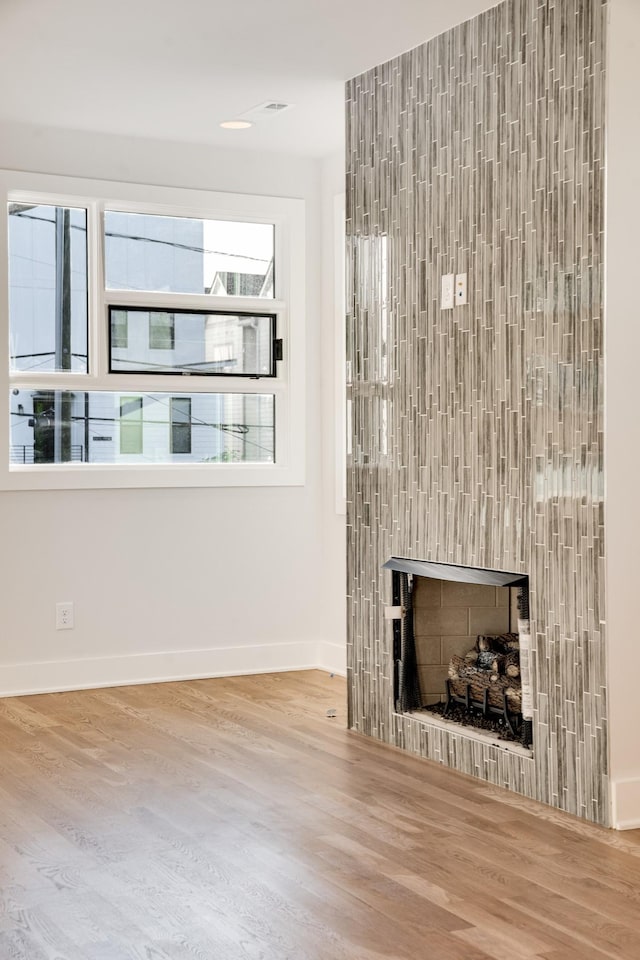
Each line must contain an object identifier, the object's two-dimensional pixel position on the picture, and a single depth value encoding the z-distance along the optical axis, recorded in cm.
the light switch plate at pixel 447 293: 417
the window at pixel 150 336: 556
